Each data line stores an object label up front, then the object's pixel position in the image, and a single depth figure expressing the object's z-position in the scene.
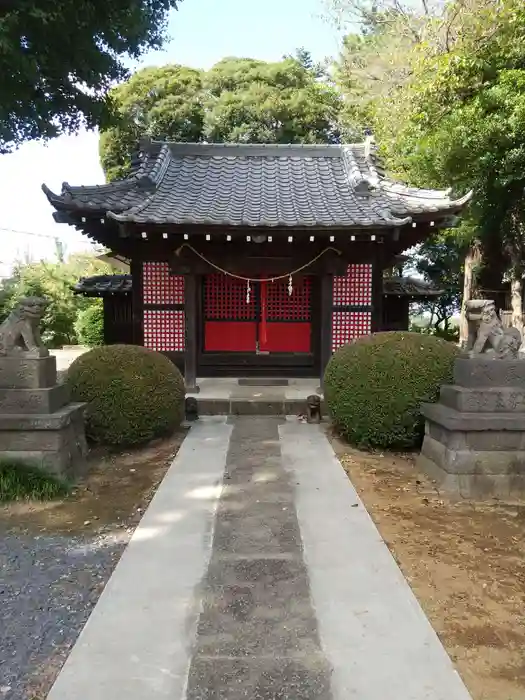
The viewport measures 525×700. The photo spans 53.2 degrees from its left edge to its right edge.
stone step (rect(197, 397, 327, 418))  8.58
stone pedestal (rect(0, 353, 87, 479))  5.09
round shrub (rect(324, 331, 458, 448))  6.07
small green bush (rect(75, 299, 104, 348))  22.09
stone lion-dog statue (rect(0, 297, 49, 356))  5.33
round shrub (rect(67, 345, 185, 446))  6.29
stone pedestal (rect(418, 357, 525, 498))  5.06
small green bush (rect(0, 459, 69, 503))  4.85
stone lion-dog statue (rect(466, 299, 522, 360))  5.30
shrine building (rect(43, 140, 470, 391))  8.95
